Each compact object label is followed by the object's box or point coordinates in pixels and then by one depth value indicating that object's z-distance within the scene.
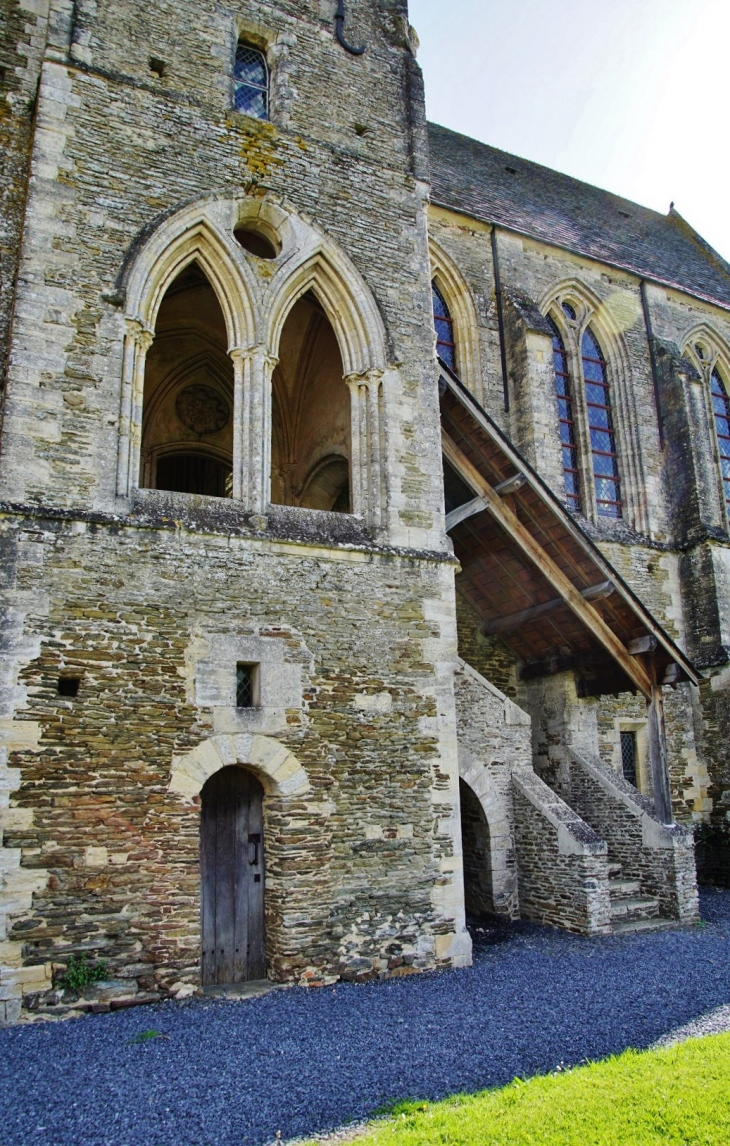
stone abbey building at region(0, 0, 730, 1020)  6.62
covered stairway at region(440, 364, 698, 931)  9.89
